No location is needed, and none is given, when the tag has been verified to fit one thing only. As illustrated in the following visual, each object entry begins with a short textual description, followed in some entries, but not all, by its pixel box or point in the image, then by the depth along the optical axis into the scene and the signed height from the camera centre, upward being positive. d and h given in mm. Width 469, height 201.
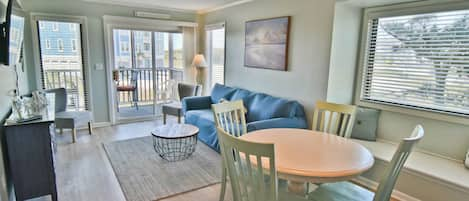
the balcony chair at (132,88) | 5731 -566
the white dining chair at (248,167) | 1341 -575
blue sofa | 3262 -662
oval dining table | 1593 -607
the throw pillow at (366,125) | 3182 -681
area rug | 2752 -1278
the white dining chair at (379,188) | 1419 -729
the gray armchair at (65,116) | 4016 -851
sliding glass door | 5312 -147
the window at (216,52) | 5320 +228
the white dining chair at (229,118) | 2426 -532
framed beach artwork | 3715 +315
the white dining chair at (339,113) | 2463 -451
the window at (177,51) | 5732 +247
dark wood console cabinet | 2184 -825
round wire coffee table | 3414 -1096
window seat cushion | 2297 -911
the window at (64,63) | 4428 -53
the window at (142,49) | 5364 +257
